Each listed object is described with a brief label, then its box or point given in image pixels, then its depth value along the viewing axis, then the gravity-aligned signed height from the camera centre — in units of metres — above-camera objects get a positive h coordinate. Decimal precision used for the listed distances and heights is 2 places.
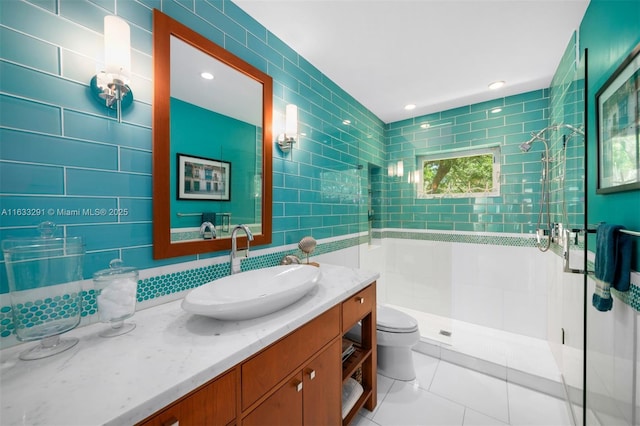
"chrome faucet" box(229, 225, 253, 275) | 1.34 -0.25
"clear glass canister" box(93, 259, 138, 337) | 0.83 -0.29
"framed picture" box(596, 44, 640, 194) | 0.96 +0.35
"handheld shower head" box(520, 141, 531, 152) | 2.26 +0.58
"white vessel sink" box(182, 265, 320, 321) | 0.86 -0.35
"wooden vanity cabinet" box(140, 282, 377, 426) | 0.68 -0.61
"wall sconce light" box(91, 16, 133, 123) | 0.92 +0.55
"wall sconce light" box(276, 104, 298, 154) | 1.76 +0.58
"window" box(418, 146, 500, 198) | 2.71 +0.42
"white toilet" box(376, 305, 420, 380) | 1.86 -1.00
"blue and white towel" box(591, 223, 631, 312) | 1.01 -0.23
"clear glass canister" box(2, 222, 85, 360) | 0.74 -0.24
